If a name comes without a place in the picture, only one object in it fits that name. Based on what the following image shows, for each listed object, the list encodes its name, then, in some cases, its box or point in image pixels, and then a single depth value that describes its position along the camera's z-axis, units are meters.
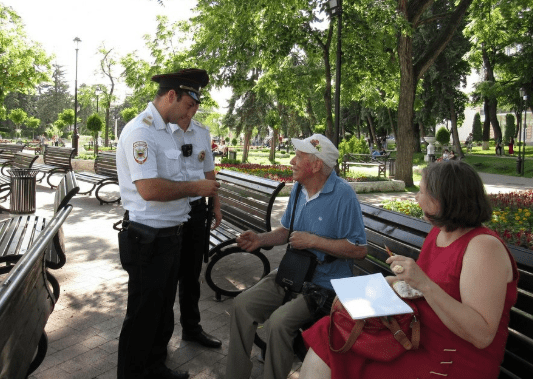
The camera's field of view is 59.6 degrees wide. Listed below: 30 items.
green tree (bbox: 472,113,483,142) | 51.06
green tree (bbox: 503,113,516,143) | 47.59
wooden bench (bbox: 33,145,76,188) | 12.69
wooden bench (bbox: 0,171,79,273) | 3.86
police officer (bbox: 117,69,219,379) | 2.75
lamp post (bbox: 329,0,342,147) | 10.30
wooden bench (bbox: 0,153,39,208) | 9.71
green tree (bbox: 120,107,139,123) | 35.88
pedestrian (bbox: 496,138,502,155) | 31.53
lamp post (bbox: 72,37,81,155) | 26.80
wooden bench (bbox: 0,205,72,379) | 1.66
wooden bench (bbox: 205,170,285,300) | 4.73
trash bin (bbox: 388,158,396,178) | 20.30
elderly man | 2.82
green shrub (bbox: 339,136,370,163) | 25.70
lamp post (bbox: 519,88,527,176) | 22.07
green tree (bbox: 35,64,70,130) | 84.62
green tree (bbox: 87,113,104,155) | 29.78
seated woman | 1.84
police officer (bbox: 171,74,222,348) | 3.62
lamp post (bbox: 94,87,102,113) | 36.48
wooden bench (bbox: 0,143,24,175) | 14.81
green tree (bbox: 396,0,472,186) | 14.38
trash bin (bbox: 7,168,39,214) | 7.70
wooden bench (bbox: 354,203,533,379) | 2.11
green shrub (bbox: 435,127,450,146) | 40.64
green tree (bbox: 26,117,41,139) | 61.22
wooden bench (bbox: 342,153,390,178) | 19.25
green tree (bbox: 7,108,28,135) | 46.62
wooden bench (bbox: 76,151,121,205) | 10.53
